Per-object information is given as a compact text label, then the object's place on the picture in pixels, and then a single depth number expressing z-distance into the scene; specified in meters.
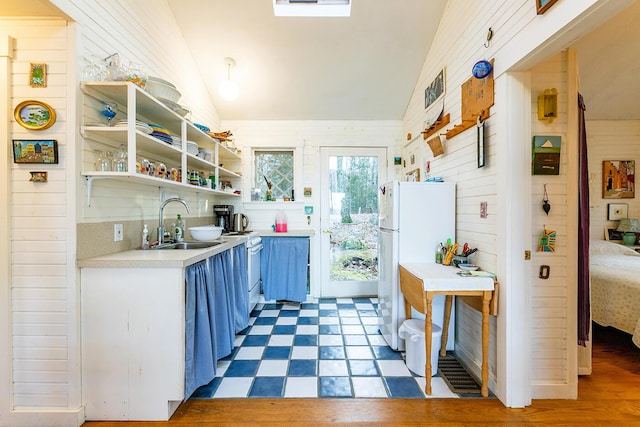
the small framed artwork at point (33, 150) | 1.54
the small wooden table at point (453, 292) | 1.79
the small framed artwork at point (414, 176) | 3.29
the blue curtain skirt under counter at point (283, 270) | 3.47
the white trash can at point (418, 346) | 2.04
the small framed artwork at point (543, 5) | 1.35
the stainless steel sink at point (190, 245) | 2.30
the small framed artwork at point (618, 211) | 3.59
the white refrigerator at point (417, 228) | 2.34
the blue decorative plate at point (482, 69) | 1.82
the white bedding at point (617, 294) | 2.28
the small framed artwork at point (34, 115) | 1.54
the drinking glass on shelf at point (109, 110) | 1.67
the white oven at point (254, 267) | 3.02
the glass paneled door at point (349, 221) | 3.88
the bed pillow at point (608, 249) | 3.23
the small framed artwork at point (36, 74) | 1.55
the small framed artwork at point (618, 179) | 3.59
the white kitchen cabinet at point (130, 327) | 1.59
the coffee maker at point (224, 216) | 3.50
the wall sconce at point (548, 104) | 1.73
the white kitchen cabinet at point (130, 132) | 1.61
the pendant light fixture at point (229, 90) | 2.79
